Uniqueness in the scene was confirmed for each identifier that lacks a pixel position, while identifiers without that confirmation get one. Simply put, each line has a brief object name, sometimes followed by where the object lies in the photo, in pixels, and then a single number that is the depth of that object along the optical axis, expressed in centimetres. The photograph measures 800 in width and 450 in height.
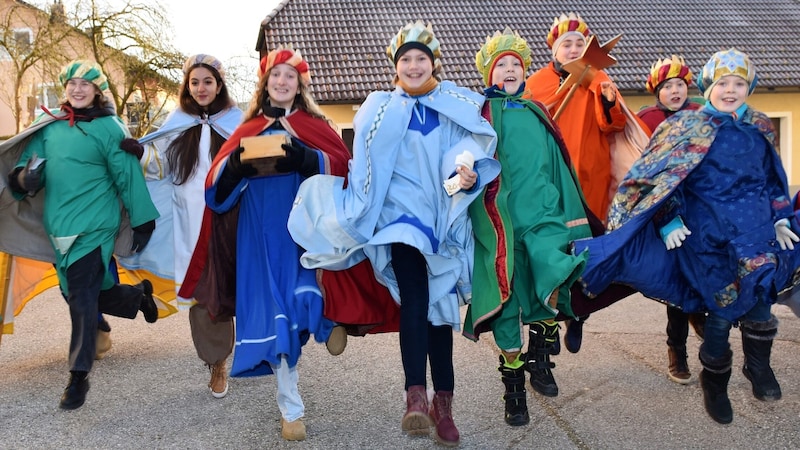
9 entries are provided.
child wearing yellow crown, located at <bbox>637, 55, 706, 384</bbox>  508
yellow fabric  482
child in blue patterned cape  350
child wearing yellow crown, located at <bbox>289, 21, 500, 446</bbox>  338
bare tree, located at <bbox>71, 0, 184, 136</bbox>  1627
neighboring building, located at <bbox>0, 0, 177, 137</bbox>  1611
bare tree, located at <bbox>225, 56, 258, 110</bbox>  1709
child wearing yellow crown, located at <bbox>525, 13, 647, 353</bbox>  460
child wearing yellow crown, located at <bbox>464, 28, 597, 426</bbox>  344
